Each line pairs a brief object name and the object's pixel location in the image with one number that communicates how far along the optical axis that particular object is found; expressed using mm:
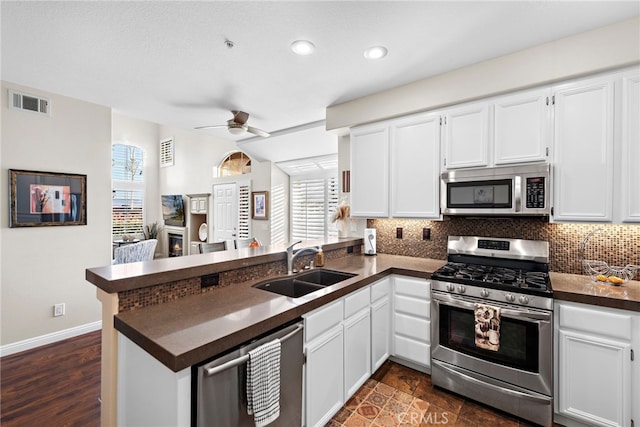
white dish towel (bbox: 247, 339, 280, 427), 1327
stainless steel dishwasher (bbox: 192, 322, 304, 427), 1193
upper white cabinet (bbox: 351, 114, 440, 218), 2736
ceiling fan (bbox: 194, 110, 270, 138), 3379
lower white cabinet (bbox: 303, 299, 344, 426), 1729
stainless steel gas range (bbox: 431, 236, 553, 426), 1916
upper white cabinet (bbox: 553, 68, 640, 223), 1911
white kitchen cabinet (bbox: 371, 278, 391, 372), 2412
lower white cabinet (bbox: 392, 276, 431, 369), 2449
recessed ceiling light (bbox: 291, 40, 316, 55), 2100
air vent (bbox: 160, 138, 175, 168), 7324
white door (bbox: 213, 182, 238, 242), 5934
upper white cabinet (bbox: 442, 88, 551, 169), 2217
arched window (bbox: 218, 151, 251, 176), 5877
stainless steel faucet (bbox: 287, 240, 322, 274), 2336
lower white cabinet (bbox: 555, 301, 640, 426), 1727
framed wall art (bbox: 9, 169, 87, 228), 2953
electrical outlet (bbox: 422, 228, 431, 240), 3070
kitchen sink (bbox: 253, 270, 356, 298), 2203
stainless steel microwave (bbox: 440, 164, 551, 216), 2183
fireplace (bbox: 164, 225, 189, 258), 6930
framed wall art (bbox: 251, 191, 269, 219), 5262
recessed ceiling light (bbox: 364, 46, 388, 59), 2182
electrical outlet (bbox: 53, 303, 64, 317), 3195
